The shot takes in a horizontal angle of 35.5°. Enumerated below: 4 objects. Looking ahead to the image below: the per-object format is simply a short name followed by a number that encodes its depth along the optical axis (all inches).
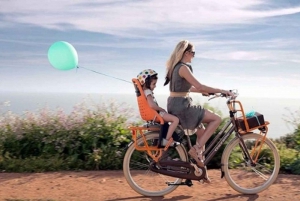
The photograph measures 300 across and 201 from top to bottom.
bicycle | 246.4
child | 239.6
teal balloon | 351.3
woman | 236.7
